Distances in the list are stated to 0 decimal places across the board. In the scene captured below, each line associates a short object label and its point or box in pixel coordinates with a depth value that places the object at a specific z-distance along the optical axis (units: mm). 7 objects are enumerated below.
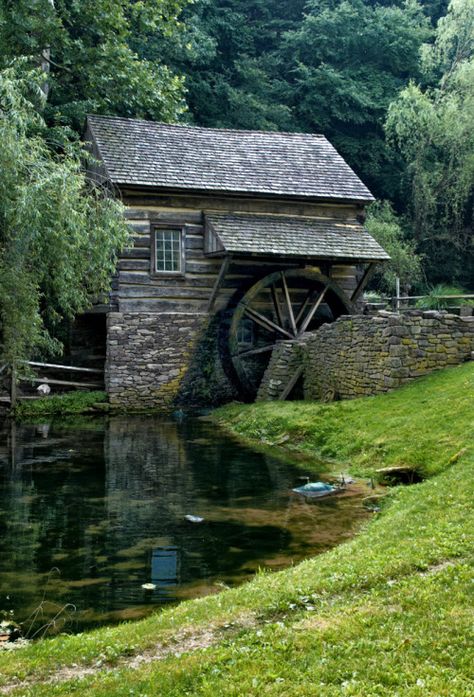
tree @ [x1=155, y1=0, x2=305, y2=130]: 32281
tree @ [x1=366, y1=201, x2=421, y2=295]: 30797
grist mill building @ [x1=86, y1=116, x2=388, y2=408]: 19891
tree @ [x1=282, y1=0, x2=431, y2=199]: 35438
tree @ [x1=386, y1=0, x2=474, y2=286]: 32844
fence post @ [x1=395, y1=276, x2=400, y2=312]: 28906
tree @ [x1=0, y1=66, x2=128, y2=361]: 11812
